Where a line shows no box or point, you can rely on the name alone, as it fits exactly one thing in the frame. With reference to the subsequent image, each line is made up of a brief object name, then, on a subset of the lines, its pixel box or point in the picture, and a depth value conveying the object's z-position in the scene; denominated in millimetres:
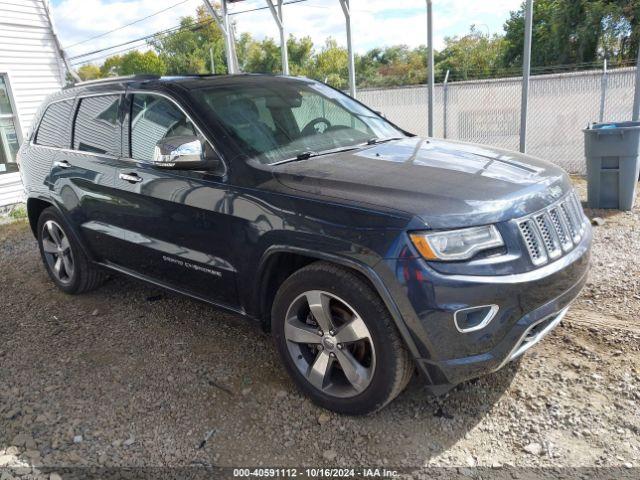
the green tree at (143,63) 59000
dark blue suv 2422
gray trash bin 6164
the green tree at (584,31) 28719
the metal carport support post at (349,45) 8648
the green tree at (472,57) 44531
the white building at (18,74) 9883
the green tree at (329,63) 63219
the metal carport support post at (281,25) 9384
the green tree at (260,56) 60191
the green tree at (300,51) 63594
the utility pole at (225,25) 9711
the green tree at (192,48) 60516
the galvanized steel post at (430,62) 7620
